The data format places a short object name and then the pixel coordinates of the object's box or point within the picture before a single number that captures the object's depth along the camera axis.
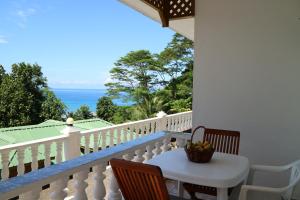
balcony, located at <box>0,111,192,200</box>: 1.24
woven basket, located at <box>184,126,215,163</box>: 1.79
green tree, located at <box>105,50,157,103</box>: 11.87
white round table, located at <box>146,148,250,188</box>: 1.54
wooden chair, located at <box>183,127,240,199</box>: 2.32
